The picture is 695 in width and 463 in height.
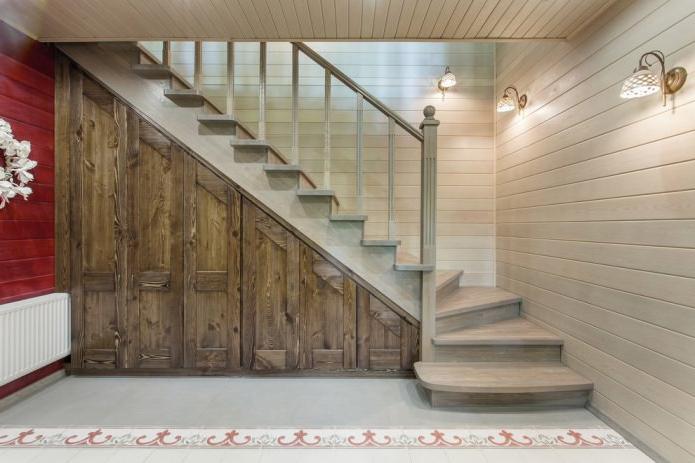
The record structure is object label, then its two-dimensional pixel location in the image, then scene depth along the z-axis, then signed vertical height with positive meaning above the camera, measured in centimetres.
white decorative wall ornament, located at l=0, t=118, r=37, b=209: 206 +42
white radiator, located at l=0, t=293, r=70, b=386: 205 -72
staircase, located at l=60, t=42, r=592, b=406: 249 +42
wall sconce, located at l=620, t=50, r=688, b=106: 157 +73
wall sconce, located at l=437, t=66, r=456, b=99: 325 +151
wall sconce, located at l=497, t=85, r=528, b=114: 288 +116
